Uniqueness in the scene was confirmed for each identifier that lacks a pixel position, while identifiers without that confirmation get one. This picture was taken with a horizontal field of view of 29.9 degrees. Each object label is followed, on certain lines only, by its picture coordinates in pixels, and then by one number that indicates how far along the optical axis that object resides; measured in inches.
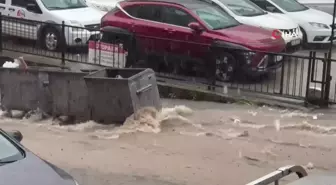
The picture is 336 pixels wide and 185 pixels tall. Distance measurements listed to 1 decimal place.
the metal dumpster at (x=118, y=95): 364.5
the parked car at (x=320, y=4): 822.5
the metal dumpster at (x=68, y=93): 379.6
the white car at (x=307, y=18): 647.8
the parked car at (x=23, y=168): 183.8
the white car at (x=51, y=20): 561.3
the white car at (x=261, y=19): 562.3
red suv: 464.8
